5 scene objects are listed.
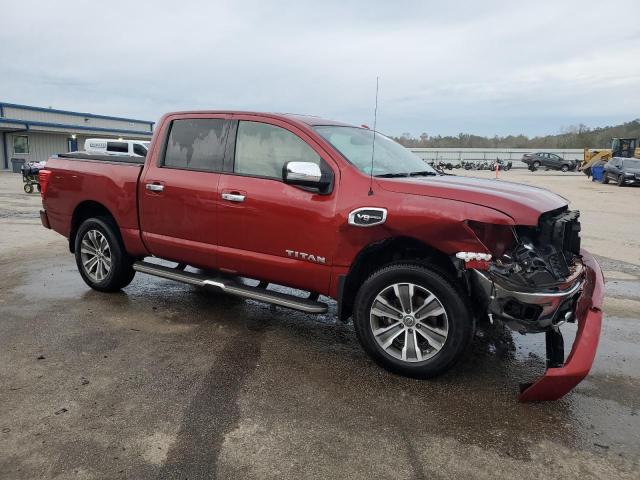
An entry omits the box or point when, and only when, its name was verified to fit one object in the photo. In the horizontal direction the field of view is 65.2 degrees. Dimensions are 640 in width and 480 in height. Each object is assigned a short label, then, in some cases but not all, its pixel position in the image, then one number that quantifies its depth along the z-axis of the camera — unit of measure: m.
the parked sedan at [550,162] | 50.19
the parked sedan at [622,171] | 26.11
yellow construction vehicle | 39.47
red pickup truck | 3.35
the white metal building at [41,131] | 36.59
